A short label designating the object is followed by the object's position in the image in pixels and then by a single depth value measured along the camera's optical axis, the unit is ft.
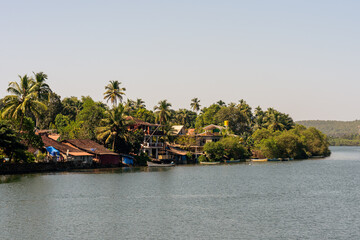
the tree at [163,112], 480.23
